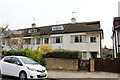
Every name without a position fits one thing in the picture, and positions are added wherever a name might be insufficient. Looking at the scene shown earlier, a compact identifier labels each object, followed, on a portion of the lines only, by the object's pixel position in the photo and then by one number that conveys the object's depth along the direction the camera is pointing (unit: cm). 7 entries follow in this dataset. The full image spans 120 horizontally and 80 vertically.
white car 542
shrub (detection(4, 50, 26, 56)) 1011
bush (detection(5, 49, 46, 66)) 955
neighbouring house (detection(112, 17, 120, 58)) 1181
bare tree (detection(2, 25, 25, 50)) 1509
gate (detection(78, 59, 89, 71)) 844
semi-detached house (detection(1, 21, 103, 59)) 1425
